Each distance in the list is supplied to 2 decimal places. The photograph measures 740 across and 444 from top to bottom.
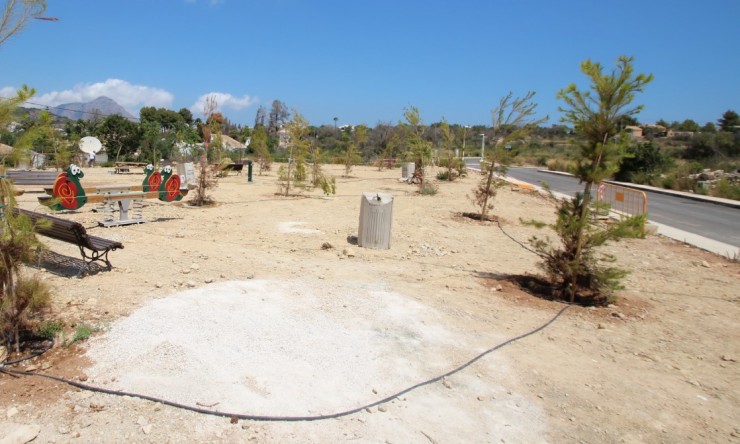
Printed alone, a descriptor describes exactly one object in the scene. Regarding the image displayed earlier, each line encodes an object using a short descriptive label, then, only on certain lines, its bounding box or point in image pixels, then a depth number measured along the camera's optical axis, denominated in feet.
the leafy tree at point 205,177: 45.27
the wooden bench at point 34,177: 55.01
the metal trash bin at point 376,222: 29.81
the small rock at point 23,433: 10.03
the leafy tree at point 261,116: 265.54
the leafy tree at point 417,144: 68.60
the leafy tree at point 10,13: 12.48
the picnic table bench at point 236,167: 88.99
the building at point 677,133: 216.23
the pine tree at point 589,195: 20.52
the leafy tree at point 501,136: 42.47
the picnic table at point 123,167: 85.34
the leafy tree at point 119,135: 129.49
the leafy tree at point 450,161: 69.51
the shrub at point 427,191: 61.57
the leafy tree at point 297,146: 57.72
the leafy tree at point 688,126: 245.45
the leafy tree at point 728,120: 218.79
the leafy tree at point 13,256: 13.22
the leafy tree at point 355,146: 91.68
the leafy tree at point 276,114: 242.50
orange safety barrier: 51.43
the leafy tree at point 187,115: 234.38
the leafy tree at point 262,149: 93.50
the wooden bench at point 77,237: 19.95
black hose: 11.39
